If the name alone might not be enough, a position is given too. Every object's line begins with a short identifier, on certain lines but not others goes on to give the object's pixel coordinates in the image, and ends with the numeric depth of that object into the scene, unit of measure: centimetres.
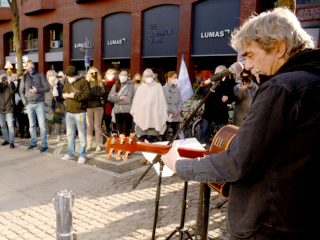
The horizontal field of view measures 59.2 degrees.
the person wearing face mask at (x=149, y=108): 578
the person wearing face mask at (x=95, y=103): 711
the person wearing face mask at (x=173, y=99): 661
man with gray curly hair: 120
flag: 855
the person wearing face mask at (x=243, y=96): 588
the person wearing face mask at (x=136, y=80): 861
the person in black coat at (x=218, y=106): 619
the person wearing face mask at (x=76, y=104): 624
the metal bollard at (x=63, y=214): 211
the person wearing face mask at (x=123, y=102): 679
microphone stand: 283
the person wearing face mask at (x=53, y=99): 845
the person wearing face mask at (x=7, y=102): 740
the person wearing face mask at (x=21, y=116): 876
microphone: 245
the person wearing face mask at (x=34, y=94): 701
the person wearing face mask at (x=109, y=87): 813
